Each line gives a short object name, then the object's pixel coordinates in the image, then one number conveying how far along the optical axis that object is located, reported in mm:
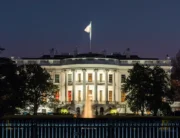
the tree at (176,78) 132750
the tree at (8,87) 58000
